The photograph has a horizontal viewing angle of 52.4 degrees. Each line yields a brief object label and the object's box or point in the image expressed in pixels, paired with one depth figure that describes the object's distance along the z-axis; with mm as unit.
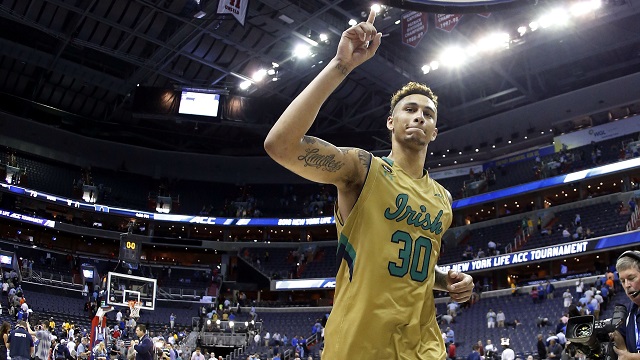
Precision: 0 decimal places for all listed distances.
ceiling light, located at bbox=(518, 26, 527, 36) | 32469
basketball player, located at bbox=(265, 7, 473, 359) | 2828
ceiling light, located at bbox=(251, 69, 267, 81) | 37781
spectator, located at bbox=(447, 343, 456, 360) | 23734
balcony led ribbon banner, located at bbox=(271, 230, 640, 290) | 31406
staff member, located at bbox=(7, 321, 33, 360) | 13555
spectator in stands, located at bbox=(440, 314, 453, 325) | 30783
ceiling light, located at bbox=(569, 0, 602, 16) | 30094
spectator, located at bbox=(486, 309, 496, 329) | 28844
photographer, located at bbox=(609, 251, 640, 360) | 4117
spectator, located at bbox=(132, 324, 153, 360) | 12320
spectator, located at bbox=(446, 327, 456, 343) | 25505
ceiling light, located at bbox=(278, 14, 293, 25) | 32309
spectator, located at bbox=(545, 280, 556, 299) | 30362
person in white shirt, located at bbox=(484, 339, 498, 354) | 22312
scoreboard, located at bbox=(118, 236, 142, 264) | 35000
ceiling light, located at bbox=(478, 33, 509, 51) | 33453
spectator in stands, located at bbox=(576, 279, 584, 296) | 28334
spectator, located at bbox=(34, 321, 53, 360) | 16406
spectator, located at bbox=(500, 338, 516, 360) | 18167
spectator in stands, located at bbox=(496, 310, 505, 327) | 28781
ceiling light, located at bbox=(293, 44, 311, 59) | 34844
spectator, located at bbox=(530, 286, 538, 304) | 30641
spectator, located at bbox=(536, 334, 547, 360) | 19938
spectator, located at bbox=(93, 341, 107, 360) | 17406
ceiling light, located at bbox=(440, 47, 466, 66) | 34781
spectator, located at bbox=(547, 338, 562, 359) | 18906
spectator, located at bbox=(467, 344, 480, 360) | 18242
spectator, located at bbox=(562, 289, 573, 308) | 27256
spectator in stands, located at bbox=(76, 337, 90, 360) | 19172
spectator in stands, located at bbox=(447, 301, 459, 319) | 32188
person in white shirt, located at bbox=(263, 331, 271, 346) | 33469
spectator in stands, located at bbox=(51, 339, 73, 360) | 19438
